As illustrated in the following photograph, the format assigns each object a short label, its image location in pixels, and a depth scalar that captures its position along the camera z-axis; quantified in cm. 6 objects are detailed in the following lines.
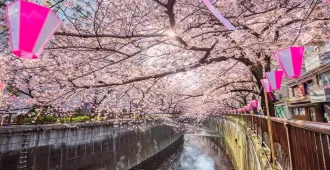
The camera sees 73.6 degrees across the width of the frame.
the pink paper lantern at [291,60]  442
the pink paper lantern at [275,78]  631
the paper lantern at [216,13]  260
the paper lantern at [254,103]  1389
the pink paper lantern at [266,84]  669
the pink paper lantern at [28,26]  239
